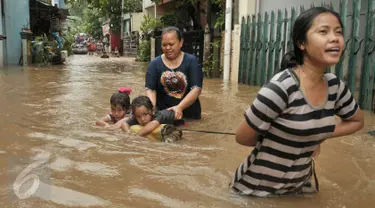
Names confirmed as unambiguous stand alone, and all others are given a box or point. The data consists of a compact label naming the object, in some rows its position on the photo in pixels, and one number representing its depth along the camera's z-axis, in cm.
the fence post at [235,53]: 992
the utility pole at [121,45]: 3303
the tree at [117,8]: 2972
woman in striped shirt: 190
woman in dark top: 447
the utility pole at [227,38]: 970
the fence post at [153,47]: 1890
